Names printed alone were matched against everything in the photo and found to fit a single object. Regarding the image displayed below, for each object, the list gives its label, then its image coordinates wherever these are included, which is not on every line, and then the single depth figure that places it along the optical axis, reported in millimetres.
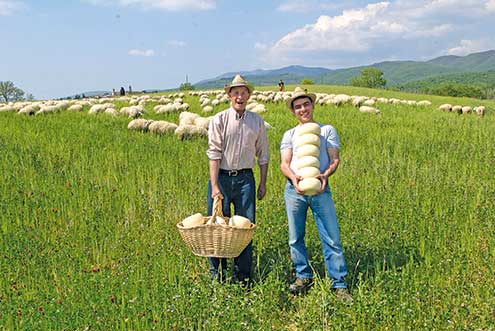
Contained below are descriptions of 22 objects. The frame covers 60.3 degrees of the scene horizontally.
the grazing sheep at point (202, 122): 14294
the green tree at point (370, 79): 119438
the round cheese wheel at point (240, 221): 4258
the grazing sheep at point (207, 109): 21403
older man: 4504
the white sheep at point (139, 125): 14693
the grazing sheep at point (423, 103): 26489
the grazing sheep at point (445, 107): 23664
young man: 4410
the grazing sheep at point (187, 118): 15297
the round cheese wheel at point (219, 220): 4242
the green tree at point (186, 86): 99000
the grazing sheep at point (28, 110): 19812
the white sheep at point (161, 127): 14055
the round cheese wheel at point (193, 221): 4355
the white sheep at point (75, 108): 22125
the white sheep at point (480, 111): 22227
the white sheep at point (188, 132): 13070
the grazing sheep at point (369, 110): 20312
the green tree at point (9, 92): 126206
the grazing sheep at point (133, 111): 18875
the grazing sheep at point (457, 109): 23141
